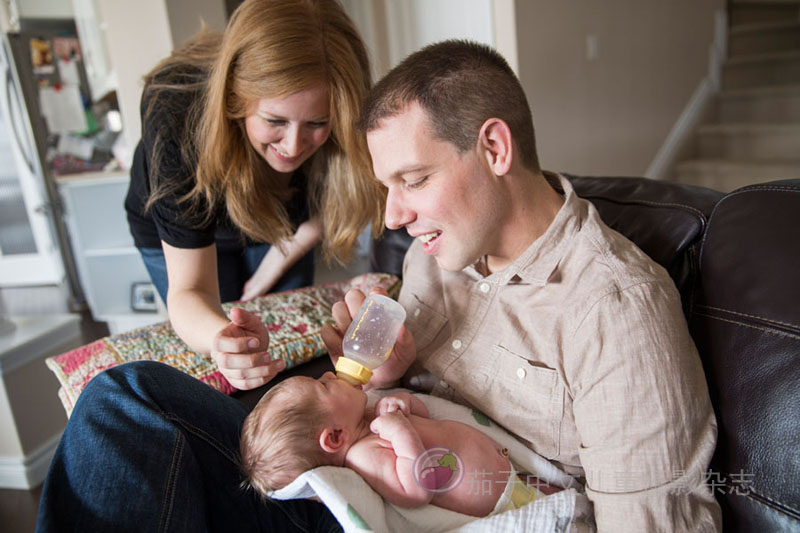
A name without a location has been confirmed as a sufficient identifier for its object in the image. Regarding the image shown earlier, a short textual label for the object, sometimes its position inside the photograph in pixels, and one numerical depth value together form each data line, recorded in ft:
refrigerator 13.14
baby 3.45
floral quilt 4.66
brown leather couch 3.02
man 3.08
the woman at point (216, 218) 3.16
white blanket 3.19
